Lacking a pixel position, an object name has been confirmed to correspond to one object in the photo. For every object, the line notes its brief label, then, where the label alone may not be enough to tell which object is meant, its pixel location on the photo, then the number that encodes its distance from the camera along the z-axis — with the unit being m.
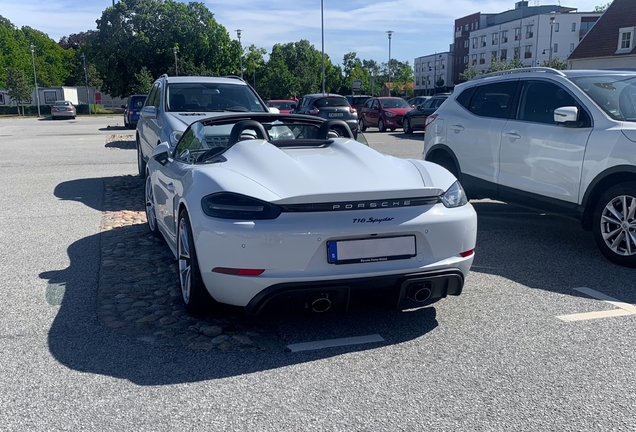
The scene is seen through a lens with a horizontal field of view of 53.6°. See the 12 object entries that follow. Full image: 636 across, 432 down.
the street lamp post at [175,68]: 60.84
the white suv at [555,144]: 5.60
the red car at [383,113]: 28.31
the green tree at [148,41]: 67.12
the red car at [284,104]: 32.12
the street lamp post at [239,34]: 69.19
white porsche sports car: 3.61
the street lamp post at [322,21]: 47.26
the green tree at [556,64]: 59.84
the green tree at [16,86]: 72.00
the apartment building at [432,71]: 118.88
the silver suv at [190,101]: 9.16
